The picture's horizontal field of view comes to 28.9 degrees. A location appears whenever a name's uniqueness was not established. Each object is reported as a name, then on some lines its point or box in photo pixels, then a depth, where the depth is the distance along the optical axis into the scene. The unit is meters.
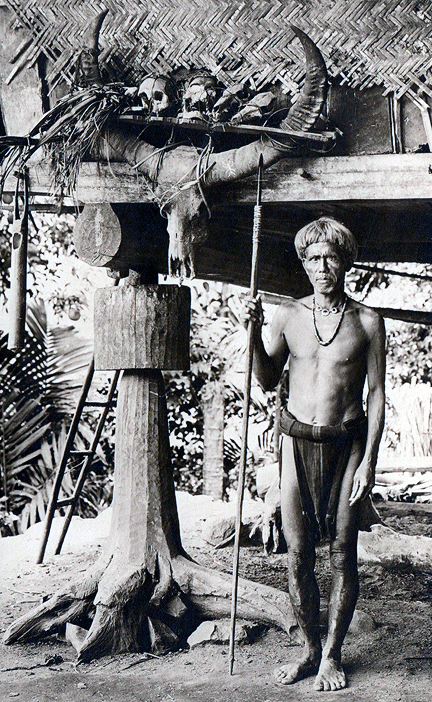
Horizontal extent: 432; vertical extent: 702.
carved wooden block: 4.28
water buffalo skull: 3.88
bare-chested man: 3.68
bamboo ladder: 5.46
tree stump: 4.22
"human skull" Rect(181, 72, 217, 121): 3.91
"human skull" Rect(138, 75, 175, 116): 3.93
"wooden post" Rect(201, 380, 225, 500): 8.46
